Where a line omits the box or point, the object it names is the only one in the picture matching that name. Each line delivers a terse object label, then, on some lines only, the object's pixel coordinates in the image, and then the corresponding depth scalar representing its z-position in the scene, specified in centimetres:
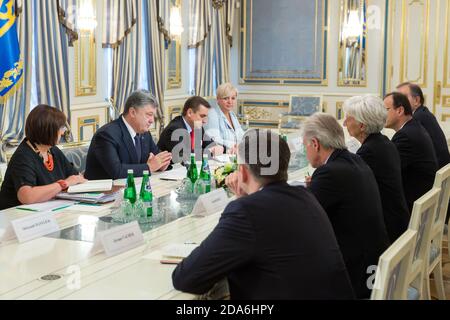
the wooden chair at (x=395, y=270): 175
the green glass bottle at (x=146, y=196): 292
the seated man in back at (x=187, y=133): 504
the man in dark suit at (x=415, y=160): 398
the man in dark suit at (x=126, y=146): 399
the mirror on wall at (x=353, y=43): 938
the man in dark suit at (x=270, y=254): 186
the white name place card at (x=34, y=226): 254
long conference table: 195
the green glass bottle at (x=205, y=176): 346
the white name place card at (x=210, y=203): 302
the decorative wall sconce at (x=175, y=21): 836
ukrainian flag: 570
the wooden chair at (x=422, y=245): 259
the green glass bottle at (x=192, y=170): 354
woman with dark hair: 325
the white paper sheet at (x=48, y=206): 310
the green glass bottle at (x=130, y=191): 291
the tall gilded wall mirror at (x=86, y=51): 667
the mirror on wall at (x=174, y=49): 839
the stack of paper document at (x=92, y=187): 331
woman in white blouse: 563
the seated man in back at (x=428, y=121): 476
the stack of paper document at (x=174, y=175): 395
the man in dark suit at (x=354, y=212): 264
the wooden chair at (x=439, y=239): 323
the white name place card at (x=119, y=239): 236
